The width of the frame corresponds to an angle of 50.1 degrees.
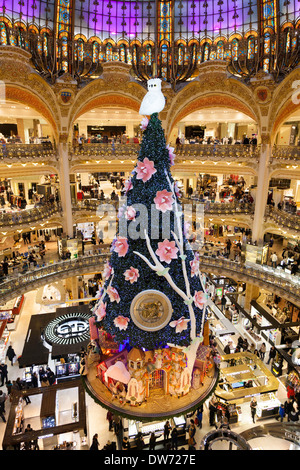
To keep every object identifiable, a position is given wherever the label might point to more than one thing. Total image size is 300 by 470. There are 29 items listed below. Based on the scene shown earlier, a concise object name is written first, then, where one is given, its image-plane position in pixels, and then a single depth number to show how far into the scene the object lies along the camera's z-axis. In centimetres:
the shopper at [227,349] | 1577
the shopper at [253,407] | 1236
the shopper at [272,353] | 1583
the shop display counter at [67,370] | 1452
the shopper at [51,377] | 1403
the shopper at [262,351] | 1653
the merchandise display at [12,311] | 1891
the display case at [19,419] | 1070
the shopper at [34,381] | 1388
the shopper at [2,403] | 1241
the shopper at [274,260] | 2120
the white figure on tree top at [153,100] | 802
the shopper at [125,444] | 1011
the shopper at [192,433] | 1071
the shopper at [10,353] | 1596
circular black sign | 1527
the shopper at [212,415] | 1187
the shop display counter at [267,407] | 1244
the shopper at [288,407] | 1231
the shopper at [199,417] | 1177
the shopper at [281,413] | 1245
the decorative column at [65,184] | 2161
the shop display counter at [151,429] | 1070
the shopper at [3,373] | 1447
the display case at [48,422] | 1120
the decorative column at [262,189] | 2114
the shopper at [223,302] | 2141
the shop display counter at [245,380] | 1276
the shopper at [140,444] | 1027
